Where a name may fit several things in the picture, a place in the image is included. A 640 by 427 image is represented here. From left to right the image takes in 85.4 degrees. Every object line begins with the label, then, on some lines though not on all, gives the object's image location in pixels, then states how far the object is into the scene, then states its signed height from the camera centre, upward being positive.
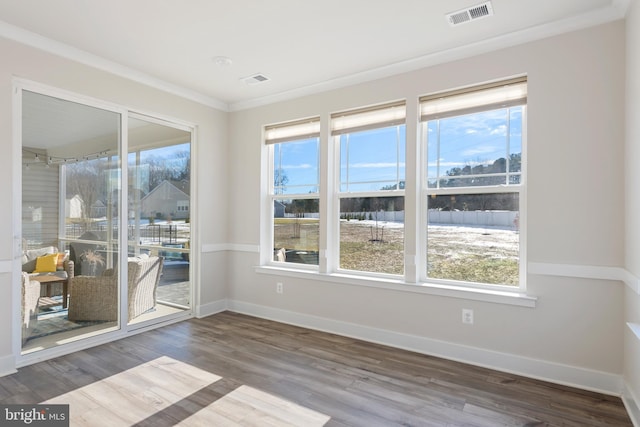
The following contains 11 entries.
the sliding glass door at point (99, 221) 3.04 -0.11
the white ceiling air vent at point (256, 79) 3.68 +1.44
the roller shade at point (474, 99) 2.92 +1.02
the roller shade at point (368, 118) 3.49 +1.00
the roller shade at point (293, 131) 4.05 +0.99
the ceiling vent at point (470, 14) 2.46 +1.46
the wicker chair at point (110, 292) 3.40 -0.85
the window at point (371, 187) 3.56 +0.27
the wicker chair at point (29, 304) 2.97 -0.82
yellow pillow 3.09 -0.48
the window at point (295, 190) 4.14 +0.27
